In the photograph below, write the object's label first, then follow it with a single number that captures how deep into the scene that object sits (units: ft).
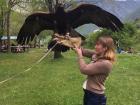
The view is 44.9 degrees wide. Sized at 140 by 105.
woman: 8.01
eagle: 7.68
